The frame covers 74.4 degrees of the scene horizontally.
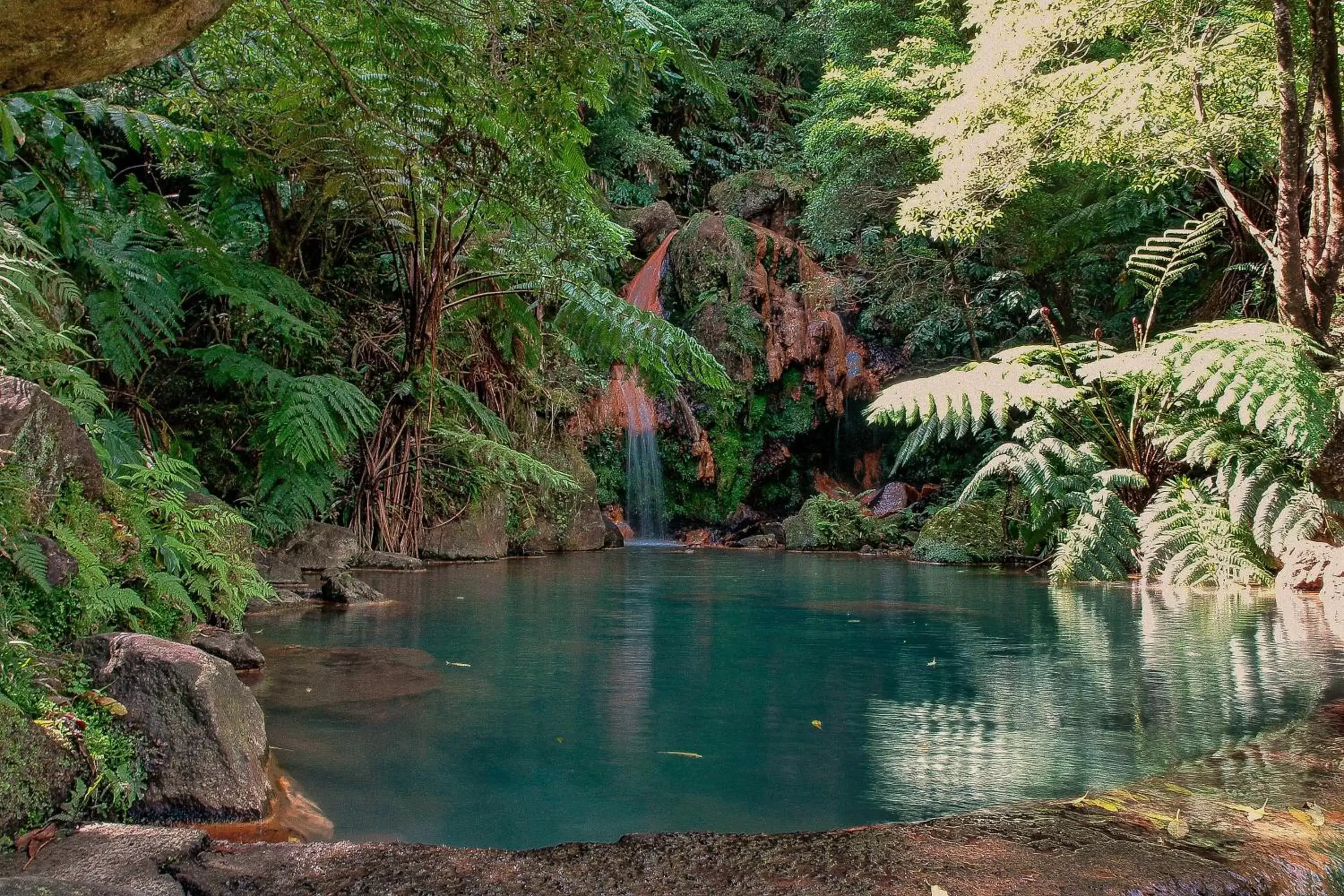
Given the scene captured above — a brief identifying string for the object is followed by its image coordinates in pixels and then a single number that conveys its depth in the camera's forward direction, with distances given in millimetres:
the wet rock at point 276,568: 5078
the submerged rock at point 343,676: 2473
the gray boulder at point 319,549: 5373
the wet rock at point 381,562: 6273
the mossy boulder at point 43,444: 2061
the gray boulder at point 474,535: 7078
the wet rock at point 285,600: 4223
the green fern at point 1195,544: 5844
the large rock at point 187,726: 1587
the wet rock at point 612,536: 9703
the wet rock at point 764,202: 14680
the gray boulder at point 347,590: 4527
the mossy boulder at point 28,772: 1340
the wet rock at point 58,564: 1910
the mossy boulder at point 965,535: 8023
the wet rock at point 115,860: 1144
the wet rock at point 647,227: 13992
